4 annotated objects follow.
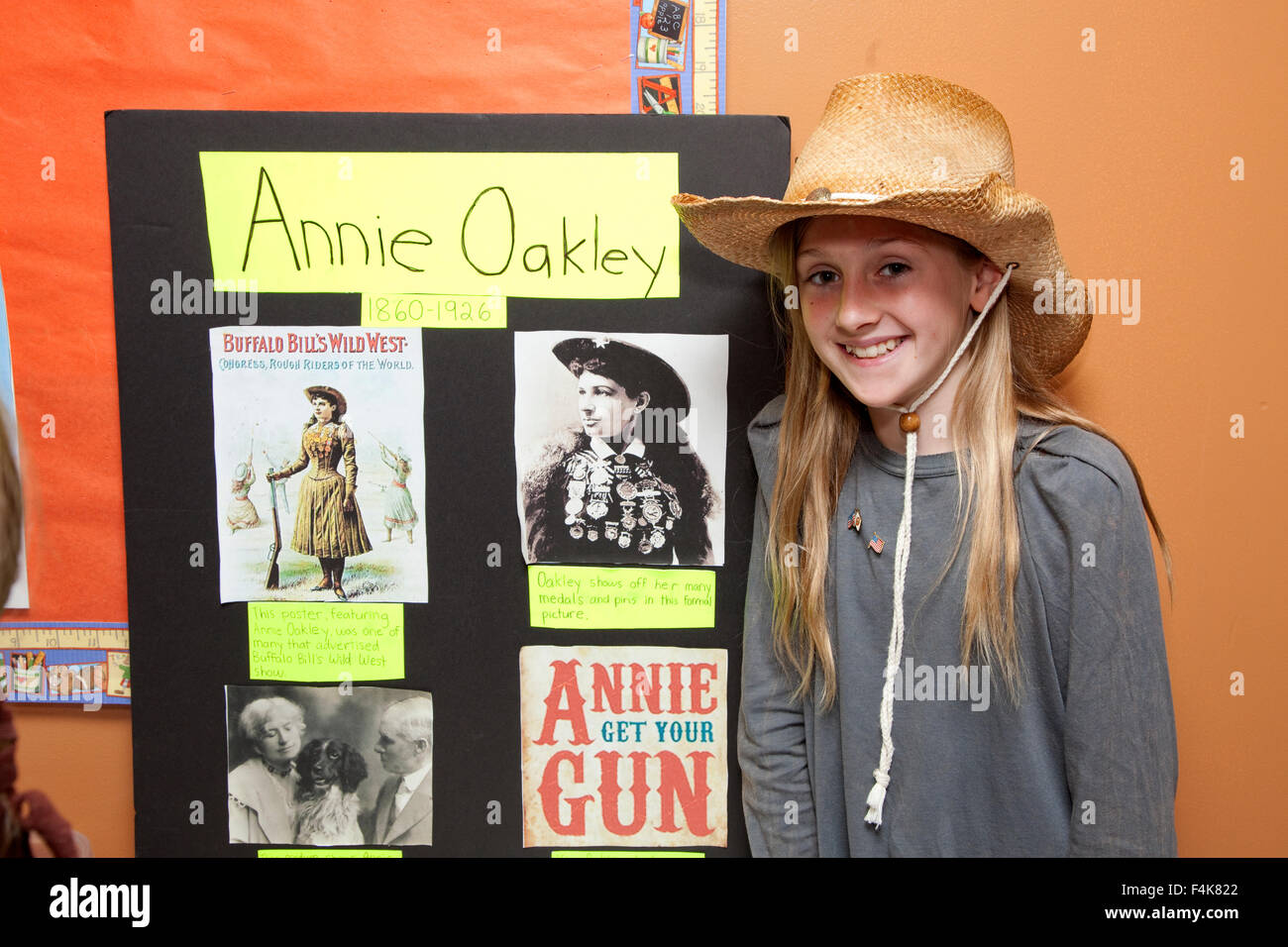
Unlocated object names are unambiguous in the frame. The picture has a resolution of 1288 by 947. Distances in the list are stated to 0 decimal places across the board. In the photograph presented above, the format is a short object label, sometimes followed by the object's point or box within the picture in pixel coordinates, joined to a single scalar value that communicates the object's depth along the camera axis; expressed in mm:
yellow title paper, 891
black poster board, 893
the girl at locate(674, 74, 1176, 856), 714
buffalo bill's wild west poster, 929
